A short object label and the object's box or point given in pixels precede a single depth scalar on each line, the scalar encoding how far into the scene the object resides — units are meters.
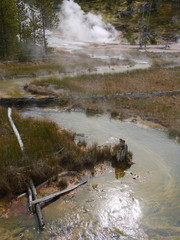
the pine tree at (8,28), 25.58
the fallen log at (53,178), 5.23
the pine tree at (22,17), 31.94
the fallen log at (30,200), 4.72
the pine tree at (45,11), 31.39
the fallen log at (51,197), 4.73
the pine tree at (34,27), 32.53
